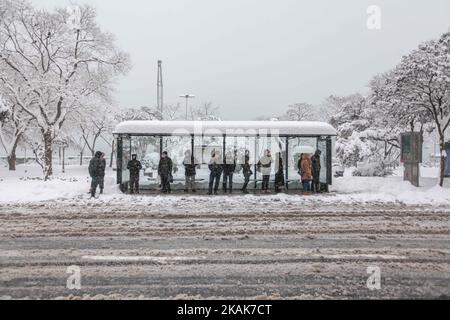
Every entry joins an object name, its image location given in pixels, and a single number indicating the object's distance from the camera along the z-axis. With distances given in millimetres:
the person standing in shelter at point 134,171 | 16203
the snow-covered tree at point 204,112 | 71500
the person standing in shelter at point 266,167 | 16672
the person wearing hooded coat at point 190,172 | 16797
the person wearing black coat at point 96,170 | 14734
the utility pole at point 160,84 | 44438
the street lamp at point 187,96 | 39712
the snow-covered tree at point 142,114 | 48406
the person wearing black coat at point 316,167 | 16562
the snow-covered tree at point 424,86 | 16453
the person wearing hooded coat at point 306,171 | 16156
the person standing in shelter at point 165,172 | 16312
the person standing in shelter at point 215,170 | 16188
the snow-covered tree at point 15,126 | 31031
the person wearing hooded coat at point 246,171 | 16534
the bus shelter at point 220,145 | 16469
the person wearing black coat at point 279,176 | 16719
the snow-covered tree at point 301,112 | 75500
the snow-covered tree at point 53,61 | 25922
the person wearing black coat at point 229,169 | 16688
